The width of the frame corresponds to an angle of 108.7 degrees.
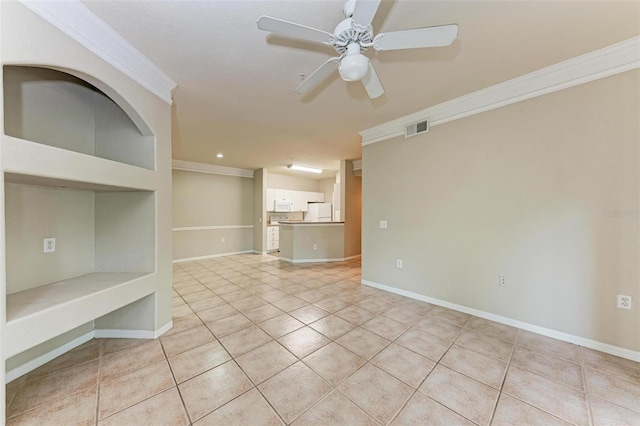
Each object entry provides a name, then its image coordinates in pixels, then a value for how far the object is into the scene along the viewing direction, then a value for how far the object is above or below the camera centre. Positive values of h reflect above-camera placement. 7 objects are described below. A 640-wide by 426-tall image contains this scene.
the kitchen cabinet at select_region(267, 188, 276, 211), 7.26 +0.37
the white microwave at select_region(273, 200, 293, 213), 7.39 +0.14
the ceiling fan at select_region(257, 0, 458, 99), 1.28 +1.06
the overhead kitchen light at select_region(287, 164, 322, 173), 6.48 +1.24
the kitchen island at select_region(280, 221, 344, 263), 5.69 -0.80
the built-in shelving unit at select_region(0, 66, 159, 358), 1.37 +0.03
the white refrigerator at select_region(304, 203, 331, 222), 7.98 -0.05
